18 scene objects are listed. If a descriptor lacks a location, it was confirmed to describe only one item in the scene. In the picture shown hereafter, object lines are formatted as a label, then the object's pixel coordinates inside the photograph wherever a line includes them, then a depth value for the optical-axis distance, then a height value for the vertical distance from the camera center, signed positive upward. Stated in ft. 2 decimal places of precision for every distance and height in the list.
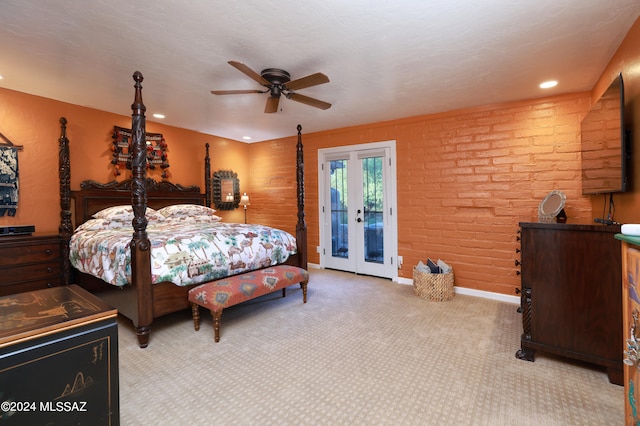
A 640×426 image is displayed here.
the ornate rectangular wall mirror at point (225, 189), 17.44 +1.21
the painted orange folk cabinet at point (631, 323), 3.27 -1.45
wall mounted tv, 6.44 +1.41
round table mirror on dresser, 8.37 -0.17
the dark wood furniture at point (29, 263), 9.33 -1.65
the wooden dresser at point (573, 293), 6.28 -2.07
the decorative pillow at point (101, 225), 11.25 -0.50
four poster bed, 8.05 -1.08
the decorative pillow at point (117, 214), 11.83 -0.09
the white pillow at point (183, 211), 13.78 -0.02
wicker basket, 11.51 -3.21
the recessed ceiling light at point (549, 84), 9.45 +3.87
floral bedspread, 8.46 -1.31
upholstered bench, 8.30 -2.46
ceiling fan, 7.61 +3.40
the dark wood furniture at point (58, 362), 3.15 -1.73
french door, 14.35 -0.14
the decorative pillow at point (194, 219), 13.65 -0.42
